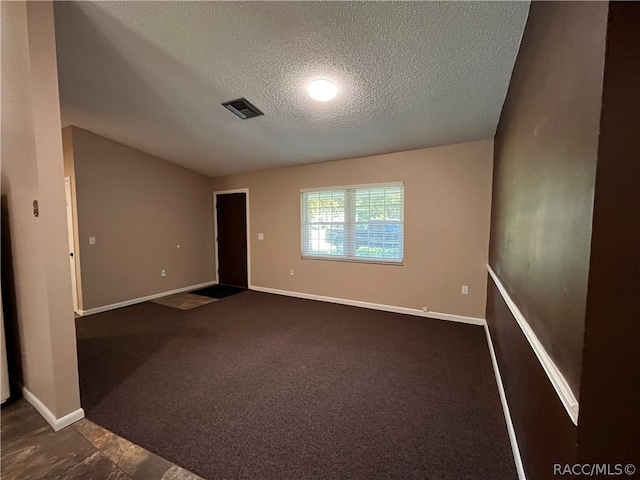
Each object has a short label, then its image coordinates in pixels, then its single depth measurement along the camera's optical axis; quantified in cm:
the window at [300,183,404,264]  397
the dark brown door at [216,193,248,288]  552
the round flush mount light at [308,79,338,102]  229
